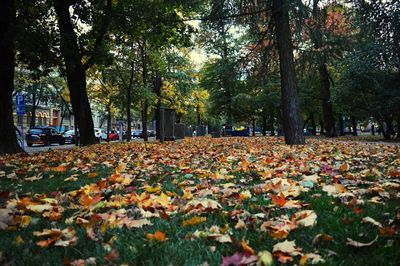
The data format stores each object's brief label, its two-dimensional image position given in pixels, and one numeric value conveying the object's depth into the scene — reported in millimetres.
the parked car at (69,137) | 38453
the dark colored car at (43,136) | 30422
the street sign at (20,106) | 19750
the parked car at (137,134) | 60628
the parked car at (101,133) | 45531
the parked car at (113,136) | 51791
